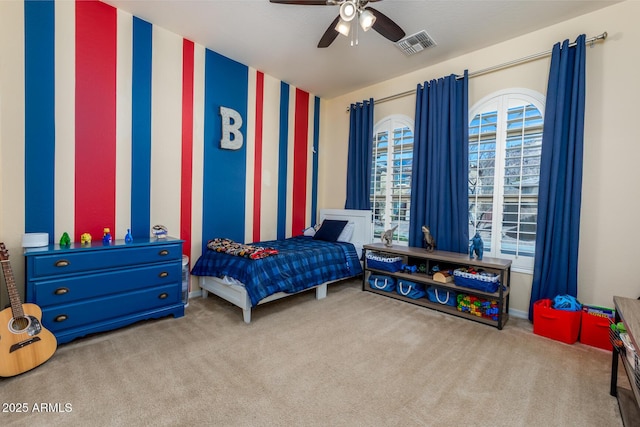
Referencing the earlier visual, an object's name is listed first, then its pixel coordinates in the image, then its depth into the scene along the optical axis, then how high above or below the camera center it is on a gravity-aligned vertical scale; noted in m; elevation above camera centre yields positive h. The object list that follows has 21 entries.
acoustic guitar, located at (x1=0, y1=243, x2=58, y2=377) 1.74 -0.93
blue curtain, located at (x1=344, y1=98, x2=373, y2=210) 4.25 +0.78
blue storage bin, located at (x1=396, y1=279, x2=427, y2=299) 3.28 -0.97
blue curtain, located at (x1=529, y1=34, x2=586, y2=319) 2.56 +0.32
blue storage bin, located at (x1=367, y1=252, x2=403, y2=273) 3.43 -0.70
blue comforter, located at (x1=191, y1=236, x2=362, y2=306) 2.68 -0.69
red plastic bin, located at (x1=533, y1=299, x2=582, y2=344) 2.35 -0.96
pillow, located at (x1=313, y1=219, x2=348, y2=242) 4.03 -0.38
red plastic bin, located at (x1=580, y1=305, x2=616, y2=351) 2.26 -0.94
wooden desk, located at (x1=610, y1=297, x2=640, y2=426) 1.29 -0.80
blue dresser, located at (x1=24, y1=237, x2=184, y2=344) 2.08 -0.71
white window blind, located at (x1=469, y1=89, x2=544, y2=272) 2.90 +0.41
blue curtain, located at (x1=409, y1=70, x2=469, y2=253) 3.27 +0.53
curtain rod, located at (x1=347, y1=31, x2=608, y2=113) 2.52 +1.57
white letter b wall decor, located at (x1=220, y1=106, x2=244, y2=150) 3.54 +0.93
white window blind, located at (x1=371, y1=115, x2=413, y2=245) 3.90 +0.45
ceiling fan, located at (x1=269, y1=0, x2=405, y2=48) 2.04 +1.48
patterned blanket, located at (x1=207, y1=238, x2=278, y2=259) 2.78 -0.50
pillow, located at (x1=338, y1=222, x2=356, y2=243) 4.04 -0.41
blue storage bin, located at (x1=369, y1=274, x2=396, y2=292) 3.51 -0.97
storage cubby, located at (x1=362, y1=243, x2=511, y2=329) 2.69 -0.77
